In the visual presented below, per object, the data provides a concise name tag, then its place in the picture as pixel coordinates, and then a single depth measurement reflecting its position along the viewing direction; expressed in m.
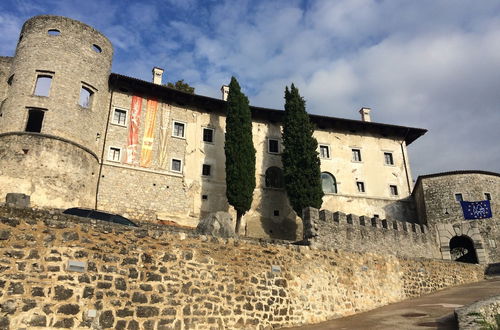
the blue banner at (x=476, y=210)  25.61
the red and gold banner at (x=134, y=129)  24.12
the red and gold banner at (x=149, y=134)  24.52
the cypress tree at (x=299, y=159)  24.89
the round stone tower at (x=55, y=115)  19.20
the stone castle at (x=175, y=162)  19.95
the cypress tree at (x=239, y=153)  24.00
